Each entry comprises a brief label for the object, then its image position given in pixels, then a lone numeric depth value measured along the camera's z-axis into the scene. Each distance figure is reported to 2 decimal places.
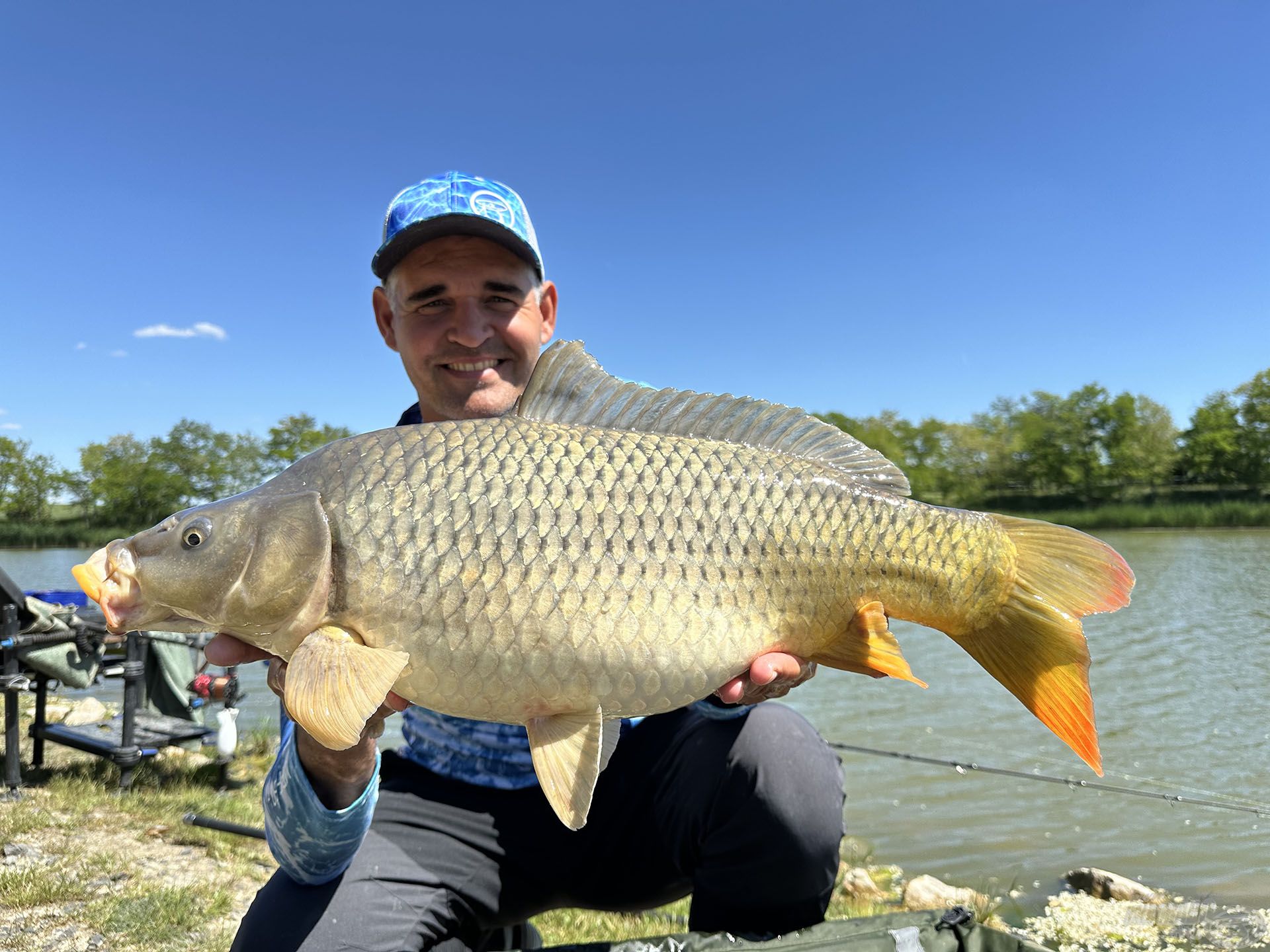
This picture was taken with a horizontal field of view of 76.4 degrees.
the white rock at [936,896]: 2.98
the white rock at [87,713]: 5.06
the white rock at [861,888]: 3.07
